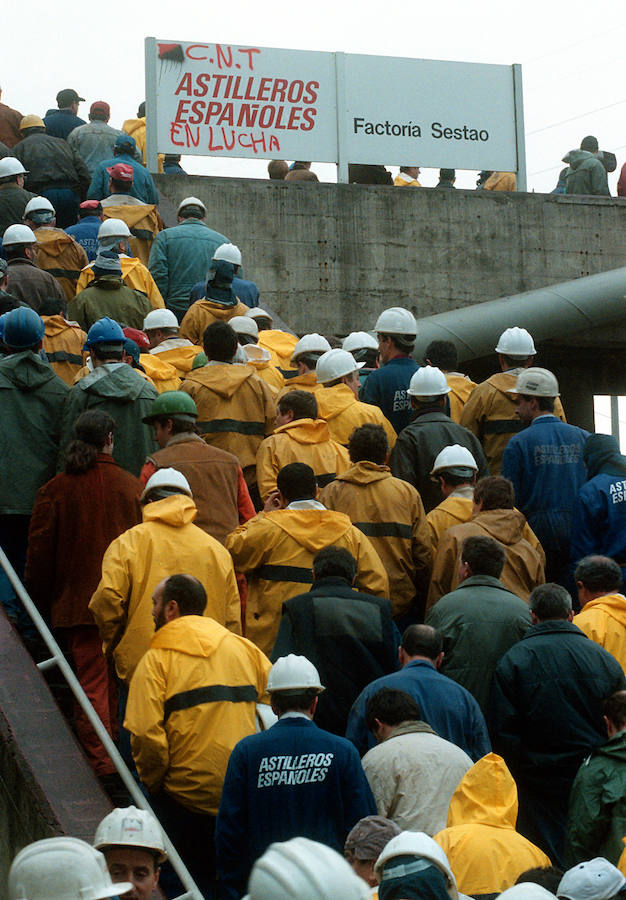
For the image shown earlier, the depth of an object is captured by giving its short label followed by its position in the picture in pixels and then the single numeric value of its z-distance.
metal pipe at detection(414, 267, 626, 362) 16.50
